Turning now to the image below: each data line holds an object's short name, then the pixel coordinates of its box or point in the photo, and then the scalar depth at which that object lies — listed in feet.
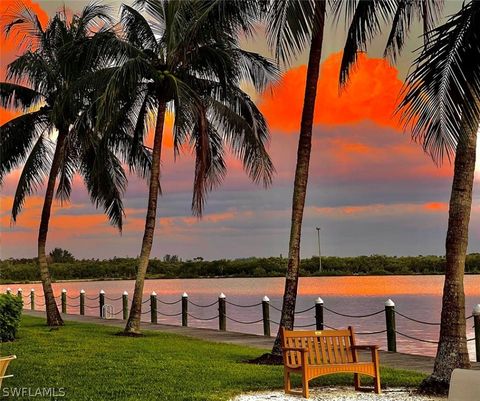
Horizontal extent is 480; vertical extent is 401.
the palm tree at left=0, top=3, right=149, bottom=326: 72.38
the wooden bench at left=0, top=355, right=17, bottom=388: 27.34
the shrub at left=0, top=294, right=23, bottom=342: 59.06
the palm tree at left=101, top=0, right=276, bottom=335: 62.59
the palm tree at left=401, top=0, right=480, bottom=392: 30.94
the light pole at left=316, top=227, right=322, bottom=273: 207.41
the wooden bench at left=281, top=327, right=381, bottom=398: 35.37
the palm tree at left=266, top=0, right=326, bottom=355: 47.78
